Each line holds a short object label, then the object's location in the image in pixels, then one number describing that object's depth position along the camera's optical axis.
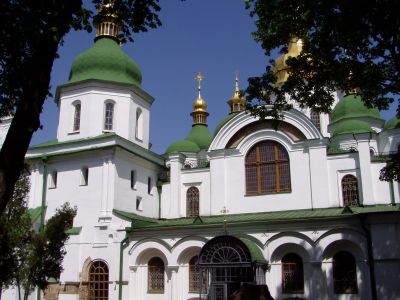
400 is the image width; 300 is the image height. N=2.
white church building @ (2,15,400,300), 19.38
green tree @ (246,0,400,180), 10.80
